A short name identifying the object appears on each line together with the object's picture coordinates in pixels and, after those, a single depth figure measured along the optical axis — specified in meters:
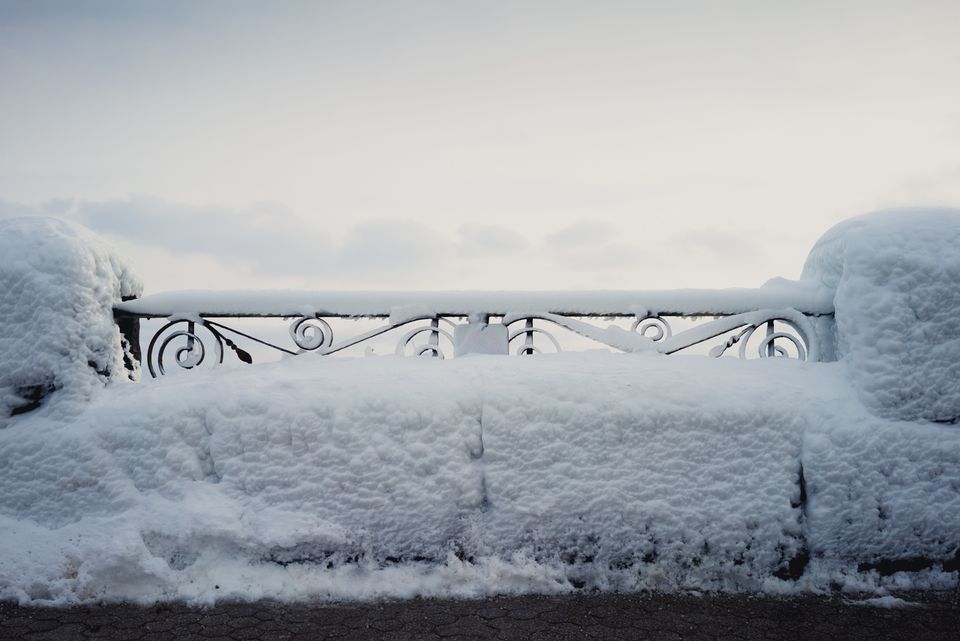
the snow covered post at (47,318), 2.69
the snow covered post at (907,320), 2.67
